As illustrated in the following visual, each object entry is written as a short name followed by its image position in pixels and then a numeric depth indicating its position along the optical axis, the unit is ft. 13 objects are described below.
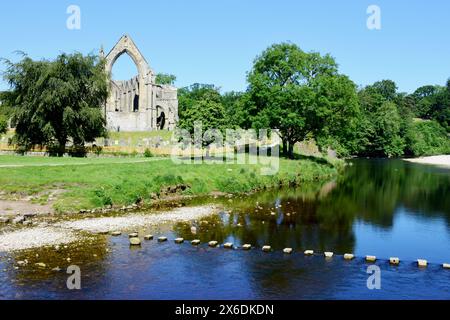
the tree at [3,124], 257.18
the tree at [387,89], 577.84
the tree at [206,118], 194.08
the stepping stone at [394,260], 73.72
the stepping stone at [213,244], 82.32
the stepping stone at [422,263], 72.95
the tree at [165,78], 554.87
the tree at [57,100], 184.75
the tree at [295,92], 206.90
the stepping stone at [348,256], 76.00
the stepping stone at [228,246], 81.82
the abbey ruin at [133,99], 295.89
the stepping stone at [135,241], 81.25
